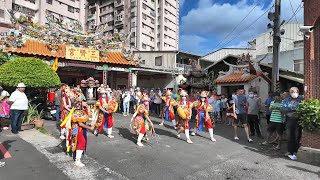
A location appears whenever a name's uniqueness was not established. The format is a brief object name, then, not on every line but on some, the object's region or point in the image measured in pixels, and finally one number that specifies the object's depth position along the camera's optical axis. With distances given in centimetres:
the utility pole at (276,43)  1148
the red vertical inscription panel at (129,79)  2127
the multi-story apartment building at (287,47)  2248
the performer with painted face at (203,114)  845
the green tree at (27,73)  1065
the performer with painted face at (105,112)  815
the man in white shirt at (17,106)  845
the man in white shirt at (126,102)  1486
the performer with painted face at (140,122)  735
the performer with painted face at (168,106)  924
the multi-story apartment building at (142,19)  4988
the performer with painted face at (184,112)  805
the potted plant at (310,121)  576
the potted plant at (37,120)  963
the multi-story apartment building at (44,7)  3501
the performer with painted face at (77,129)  549
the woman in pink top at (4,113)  939
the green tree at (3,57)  1373
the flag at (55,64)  1606
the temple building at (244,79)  1777
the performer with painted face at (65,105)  765
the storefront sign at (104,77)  1922
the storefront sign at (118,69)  1970
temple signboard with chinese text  1748
